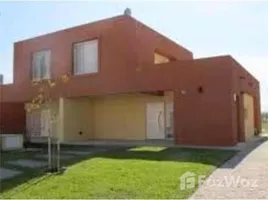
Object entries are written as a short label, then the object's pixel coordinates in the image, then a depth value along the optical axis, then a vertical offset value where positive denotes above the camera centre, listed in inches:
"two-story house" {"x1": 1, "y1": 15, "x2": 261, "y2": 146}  469.1 +60.9
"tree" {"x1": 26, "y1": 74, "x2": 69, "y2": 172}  288.5 +12.1
